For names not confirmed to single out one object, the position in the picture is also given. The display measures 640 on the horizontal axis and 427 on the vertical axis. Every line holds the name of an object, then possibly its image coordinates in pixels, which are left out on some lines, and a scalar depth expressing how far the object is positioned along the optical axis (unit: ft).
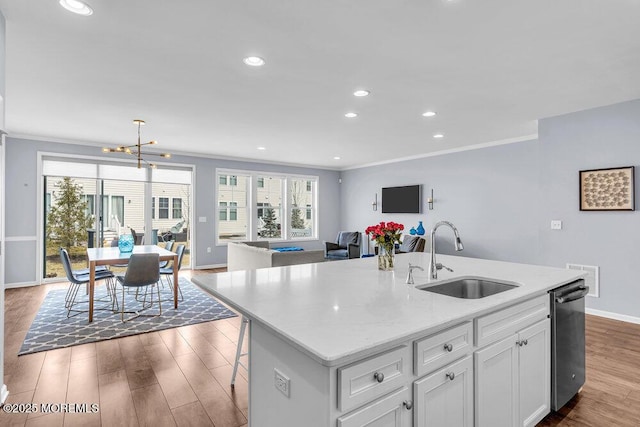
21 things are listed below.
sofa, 15.28
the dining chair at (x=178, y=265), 16.12
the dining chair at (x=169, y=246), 18.34
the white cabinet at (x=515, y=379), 5.37
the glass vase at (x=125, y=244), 15.21
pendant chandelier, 15.35
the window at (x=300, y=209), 30.17
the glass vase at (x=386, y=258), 8.31
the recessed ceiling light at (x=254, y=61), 9.43
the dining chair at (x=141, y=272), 13.17
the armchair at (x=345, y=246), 25.43
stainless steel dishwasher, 6.92
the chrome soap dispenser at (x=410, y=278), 6.74
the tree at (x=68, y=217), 20.53
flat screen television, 24.98
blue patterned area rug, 11.39
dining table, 13.20
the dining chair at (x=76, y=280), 13.78
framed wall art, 12.68
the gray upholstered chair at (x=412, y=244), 21.99
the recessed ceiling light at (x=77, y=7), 6.89
